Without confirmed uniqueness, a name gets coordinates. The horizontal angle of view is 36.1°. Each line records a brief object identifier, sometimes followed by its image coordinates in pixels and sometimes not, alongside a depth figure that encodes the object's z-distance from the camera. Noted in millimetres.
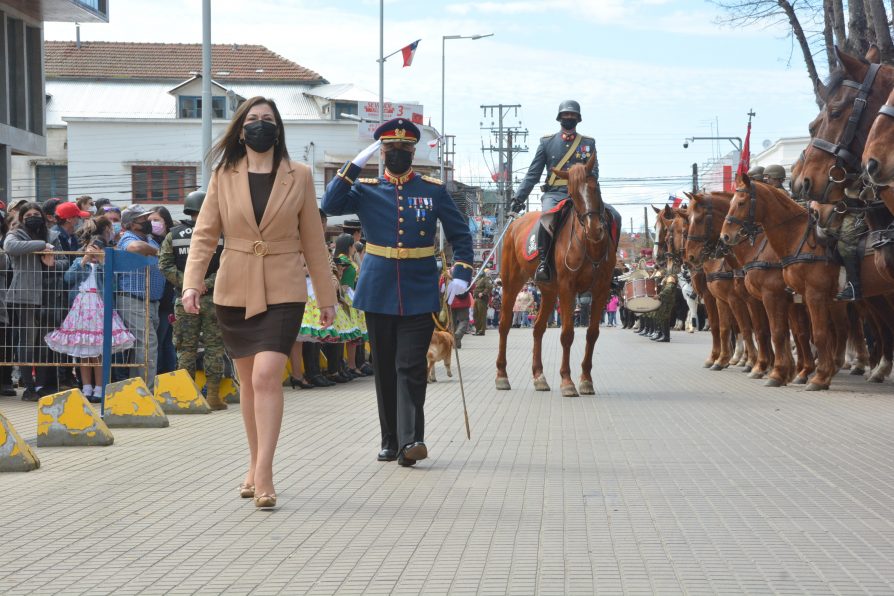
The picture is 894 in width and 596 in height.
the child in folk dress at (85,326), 13617
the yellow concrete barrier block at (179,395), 13344
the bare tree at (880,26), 20578
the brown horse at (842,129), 11859
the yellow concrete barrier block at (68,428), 10555
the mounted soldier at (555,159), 16234
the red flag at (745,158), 19769
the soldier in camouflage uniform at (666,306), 32562
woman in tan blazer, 7754
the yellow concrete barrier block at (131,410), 12047
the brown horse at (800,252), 16016
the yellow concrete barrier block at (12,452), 9070
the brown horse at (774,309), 17156
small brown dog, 17875
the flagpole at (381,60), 42538
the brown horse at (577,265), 15539
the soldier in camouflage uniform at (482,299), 38719
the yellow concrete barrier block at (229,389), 14664
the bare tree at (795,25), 29203
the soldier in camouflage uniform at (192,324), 13484
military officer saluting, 9586
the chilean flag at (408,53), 45312
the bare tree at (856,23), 23580
